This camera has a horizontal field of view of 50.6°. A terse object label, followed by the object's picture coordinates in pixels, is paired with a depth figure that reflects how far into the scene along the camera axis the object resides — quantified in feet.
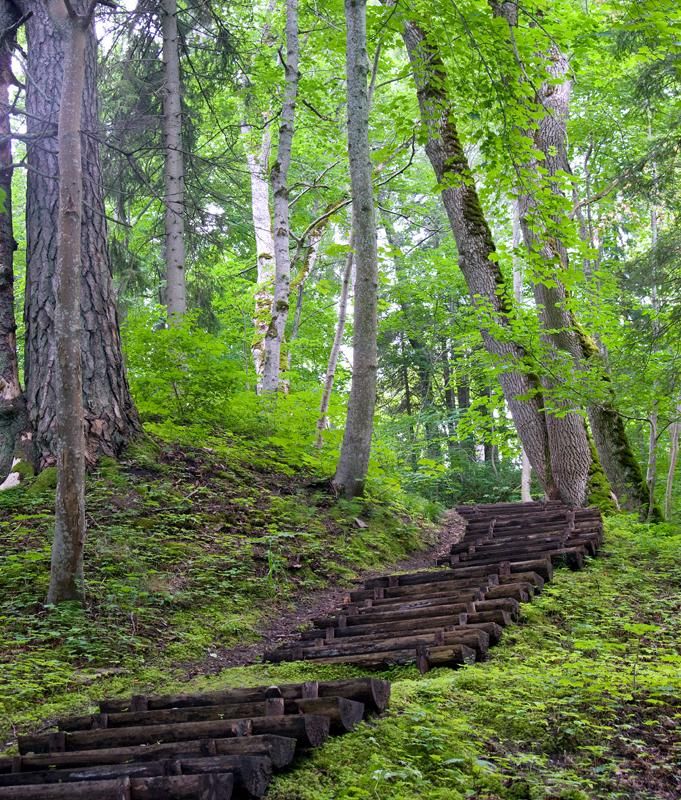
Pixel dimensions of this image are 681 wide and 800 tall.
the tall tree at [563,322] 38.83
